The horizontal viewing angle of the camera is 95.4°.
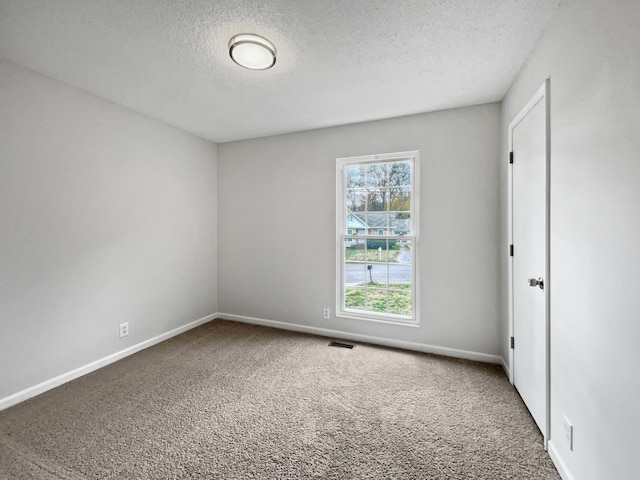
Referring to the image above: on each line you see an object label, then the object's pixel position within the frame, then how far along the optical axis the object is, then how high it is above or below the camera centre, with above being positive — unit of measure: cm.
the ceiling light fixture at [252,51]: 183 +124
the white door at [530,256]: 177 -13
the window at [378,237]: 316 +1
